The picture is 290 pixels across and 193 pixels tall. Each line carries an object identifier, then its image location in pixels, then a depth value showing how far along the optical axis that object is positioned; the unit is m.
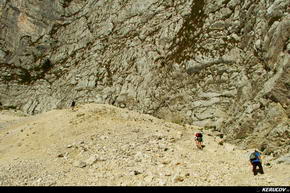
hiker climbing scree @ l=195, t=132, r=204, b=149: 28.29
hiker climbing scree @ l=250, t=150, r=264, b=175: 21.08
